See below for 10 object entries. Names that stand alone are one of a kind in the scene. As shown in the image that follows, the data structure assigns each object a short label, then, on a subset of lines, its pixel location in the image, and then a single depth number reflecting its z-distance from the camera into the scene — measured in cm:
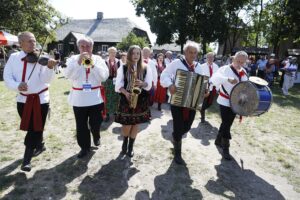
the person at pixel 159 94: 620
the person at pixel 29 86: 283
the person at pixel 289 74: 1001
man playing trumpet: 312
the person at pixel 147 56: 515
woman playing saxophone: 322
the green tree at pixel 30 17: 1489
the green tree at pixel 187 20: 1914
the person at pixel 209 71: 540
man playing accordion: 327
